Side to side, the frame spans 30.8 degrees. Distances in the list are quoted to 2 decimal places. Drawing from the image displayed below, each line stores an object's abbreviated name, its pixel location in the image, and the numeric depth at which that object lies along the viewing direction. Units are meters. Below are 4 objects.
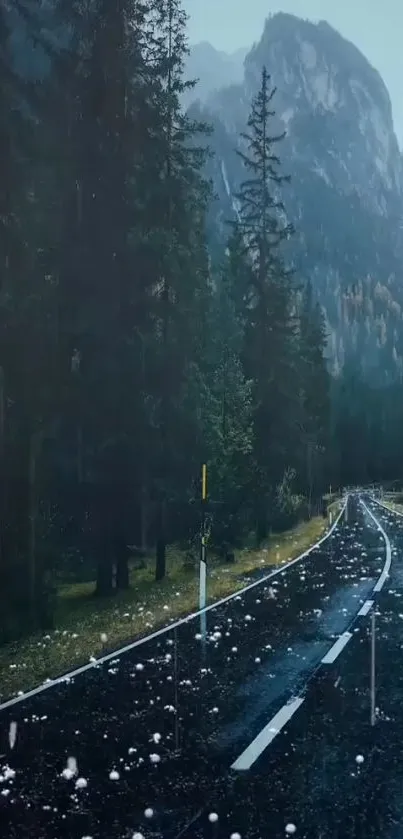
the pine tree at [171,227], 20.19
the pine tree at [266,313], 34.38
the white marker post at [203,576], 15.47
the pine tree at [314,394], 50.41
